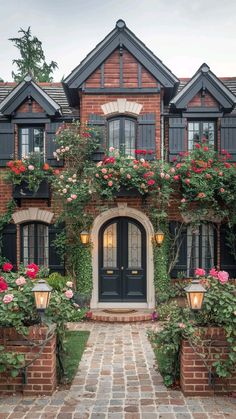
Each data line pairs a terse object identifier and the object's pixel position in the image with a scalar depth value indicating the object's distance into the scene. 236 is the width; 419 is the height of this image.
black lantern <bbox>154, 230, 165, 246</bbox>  10.48
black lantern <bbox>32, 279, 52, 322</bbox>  5.09
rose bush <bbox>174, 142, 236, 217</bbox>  10.22
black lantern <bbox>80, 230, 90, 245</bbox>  10.47
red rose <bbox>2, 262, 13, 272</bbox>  5.41
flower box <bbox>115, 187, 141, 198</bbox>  10.44
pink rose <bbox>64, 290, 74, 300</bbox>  5.59
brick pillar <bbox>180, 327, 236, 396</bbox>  5.21
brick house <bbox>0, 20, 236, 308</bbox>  10.98
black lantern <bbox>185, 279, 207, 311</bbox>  5.11
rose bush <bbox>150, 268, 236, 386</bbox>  5.07
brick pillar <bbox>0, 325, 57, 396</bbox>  5.22
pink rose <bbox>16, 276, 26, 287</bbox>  5.41
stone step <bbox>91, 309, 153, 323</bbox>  9.74
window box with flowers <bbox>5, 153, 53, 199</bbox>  10.64
